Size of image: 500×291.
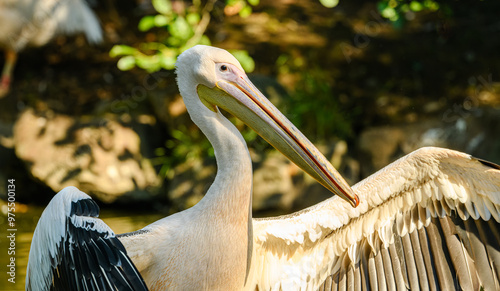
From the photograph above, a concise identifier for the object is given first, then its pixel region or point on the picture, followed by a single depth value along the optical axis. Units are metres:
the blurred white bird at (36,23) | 8.26
